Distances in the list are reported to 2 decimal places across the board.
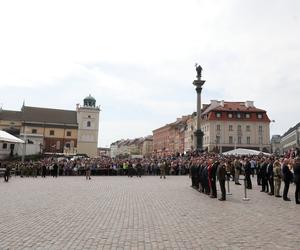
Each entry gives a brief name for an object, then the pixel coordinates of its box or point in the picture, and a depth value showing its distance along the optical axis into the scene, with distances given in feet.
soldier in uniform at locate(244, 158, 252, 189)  43.67
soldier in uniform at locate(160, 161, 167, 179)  73.72
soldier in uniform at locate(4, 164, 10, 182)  60.25
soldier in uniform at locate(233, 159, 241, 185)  52.28
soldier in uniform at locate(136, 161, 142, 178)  78.45
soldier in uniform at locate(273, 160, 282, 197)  36.85
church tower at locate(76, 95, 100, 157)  244.14
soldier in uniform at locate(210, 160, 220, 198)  36.07
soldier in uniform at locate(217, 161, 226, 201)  34.09
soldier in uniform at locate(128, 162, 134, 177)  78.67
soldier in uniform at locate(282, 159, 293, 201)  33.82
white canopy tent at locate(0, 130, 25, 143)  73.16
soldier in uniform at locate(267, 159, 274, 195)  38.44
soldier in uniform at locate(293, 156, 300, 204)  31.54
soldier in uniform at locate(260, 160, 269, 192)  41.13
